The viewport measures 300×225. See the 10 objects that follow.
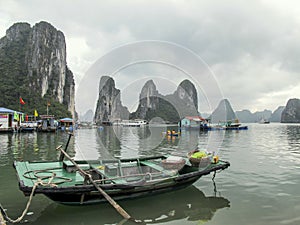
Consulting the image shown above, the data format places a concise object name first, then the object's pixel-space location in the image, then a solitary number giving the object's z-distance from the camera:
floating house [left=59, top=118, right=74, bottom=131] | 50.45
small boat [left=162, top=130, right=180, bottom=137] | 33.03
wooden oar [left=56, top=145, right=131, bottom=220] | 5.95
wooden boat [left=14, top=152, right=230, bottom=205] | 5.88
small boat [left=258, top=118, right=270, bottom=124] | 164.51
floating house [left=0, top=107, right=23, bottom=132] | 36.14
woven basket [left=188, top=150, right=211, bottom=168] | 8.14
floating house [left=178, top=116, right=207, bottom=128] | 53.08
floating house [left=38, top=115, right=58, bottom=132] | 40.19
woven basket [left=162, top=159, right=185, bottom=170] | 8.10
